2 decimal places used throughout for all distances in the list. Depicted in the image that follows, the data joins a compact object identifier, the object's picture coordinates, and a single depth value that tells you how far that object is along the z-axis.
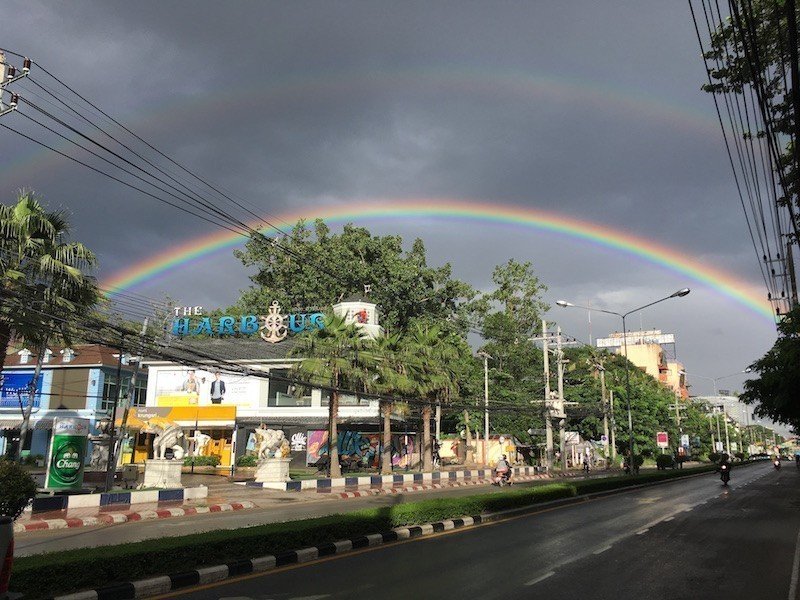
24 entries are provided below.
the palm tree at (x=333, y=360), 33.75
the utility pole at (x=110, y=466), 23.02
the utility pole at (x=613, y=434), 62.18
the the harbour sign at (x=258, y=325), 53.03
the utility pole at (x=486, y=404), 51.21
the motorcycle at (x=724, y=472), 36.41
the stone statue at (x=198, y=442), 38.77
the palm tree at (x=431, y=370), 39.19
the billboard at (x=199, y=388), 47.09
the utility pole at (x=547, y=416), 42.00
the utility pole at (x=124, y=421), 29.49
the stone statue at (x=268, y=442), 31.61
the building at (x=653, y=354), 129.62
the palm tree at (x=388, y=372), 35.81
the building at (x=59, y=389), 46.09
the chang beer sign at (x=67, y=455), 21.83
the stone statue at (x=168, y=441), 28.13
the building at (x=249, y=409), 44.84
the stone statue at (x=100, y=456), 35.48
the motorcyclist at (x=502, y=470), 32.00
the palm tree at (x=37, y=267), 19.73
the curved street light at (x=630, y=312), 31.14
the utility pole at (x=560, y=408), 43.76
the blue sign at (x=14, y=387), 46.59
